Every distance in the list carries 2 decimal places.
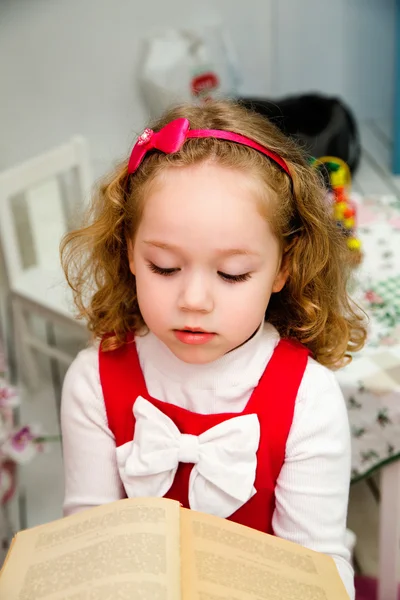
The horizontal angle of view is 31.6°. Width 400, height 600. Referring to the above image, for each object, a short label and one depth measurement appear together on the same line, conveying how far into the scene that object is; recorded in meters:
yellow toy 1.36
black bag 2.67
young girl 0.78
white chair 1.72
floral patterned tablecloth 1.09
